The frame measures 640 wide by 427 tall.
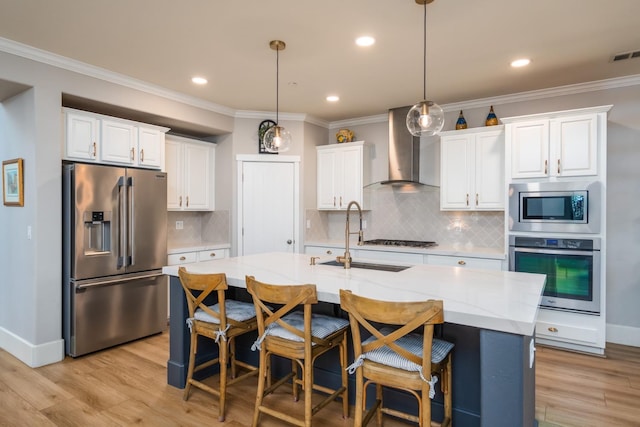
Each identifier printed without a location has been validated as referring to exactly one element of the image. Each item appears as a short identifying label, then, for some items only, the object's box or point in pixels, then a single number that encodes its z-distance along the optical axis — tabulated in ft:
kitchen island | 4.92
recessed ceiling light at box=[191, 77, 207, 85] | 12.38
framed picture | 10.79
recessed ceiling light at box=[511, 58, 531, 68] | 10.80
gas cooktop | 14.85
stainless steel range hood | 15.40
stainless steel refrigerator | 10.88
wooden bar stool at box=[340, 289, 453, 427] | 5.20
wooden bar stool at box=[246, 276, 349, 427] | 6.47
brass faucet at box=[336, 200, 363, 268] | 8.86
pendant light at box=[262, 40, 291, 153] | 9.98
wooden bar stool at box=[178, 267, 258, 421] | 7.61
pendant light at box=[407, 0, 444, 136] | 7.82
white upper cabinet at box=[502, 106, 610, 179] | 11.11
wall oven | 11.09
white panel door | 16.38
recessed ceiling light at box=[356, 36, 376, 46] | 9.50
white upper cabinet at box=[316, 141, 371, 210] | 16.58
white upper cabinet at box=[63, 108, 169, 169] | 11.21
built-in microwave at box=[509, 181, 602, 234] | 11.10
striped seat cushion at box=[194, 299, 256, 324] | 8.02
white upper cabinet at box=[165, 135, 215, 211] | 15.08
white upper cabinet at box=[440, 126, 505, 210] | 13.29
